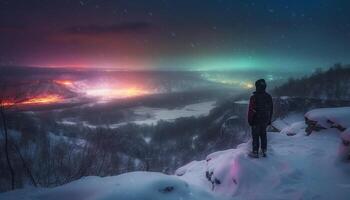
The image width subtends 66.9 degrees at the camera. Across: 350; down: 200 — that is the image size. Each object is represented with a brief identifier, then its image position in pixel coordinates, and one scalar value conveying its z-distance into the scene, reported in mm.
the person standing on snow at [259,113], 10375
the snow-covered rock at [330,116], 11835
